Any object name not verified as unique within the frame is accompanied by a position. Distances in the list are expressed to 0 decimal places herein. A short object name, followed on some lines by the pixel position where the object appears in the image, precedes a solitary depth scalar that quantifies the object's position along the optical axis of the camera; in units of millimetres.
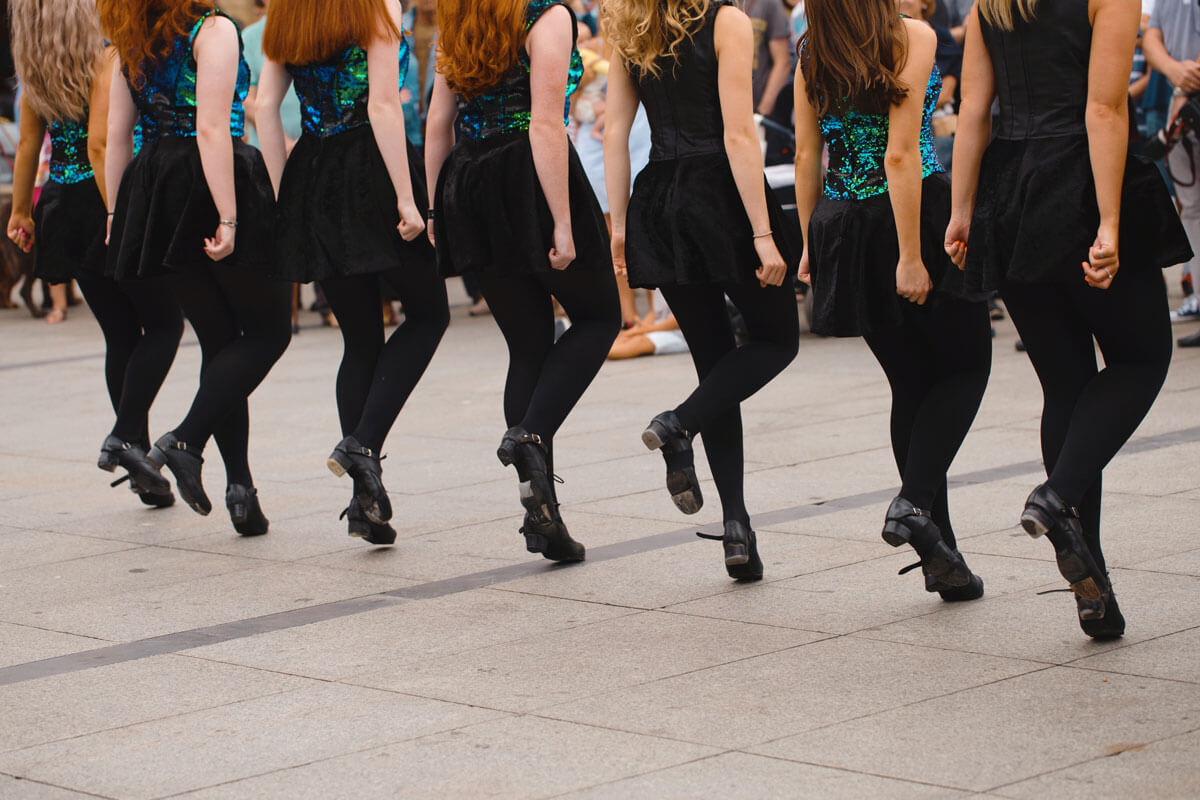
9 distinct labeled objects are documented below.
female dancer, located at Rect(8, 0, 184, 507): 12751
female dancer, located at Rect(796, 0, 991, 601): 8796
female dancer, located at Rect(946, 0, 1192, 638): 7783
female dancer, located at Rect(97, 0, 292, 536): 11463
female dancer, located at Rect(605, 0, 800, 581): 9623
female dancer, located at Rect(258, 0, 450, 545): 10934
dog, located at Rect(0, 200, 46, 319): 28913
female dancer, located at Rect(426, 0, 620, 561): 10316
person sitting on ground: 20542
